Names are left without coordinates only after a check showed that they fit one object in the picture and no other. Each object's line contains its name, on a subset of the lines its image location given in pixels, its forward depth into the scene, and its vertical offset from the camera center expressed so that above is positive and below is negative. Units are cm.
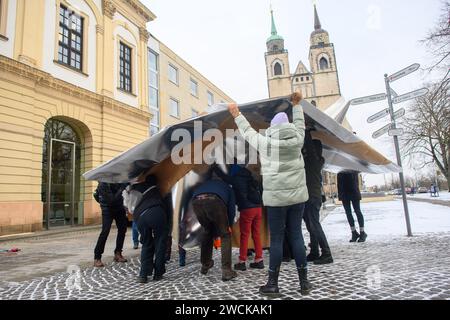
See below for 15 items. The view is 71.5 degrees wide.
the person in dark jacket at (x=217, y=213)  394 -15
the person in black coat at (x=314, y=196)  443 -1
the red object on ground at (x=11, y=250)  778 -92
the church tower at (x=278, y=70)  7796 +3176
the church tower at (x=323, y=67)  7669 +3199
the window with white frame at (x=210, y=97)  3534 +1186
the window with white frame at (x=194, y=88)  3162 +1165
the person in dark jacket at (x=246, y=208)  444 -12
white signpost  683 +201
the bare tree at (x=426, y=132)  2142 +451
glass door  1398 +115
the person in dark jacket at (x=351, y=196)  616 -3
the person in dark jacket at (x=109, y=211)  514 -7
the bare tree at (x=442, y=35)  1284 +643
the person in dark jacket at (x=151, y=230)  402 -32
